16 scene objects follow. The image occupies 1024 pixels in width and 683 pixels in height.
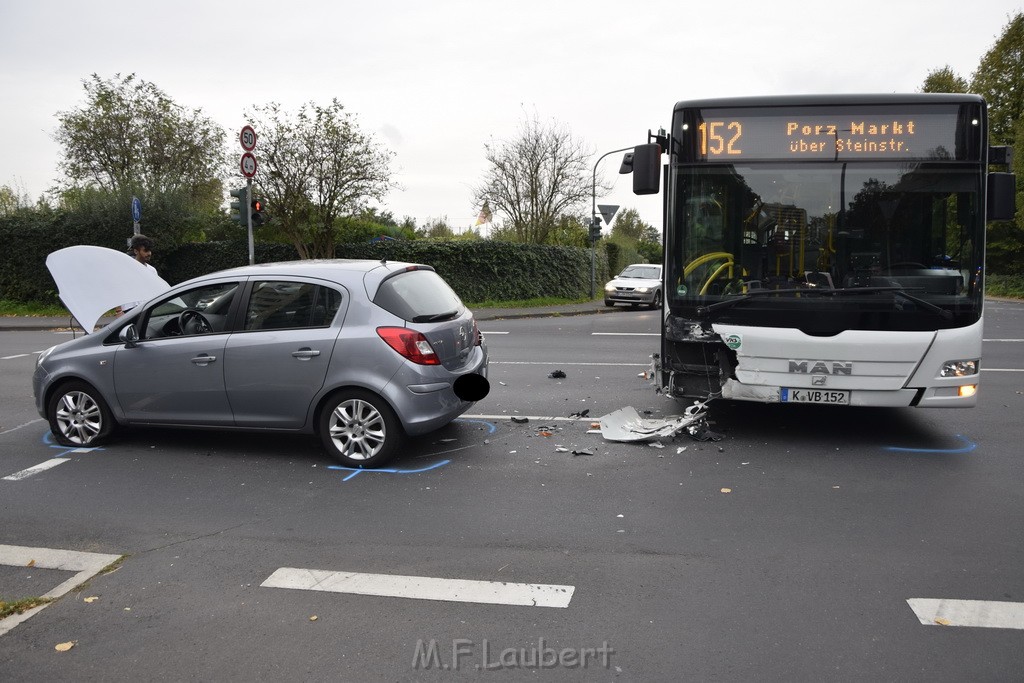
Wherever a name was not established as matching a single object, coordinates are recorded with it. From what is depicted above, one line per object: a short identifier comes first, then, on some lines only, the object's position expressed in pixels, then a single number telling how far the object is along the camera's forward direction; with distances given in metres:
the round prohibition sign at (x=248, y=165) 17.52
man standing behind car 9.51
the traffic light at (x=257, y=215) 18.69
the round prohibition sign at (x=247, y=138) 17.41
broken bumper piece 7.25
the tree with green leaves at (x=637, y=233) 46.20
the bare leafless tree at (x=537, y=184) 33.62
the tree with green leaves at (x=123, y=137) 34.72
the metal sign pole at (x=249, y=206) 17.97
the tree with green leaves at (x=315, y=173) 25.09
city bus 6.62
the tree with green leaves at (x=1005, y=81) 43.53
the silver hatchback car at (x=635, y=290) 26.42
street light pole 28.55
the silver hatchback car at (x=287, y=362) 6.26
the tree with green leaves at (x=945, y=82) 50.25
